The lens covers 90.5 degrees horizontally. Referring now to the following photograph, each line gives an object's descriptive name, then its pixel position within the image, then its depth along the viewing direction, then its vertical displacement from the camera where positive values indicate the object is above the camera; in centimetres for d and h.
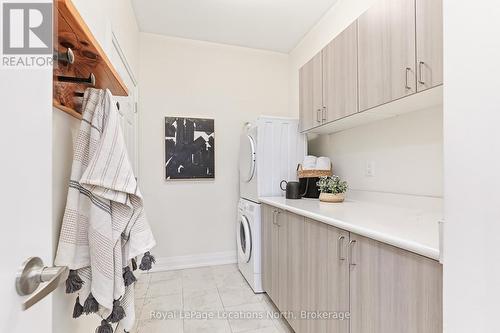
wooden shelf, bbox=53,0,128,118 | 73 +41
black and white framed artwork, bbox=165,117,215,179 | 287 +23
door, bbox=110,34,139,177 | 190 +56
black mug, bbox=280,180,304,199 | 220 -21
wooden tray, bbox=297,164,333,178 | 225 -6
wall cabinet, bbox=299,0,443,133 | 119 +63
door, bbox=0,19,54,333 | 42 -3
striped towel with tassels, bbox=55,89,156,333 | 93 -19
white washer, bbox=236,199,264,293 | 232 -75
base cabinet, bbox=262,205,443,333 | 83 -51
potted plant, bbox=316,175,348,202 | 192 -18
